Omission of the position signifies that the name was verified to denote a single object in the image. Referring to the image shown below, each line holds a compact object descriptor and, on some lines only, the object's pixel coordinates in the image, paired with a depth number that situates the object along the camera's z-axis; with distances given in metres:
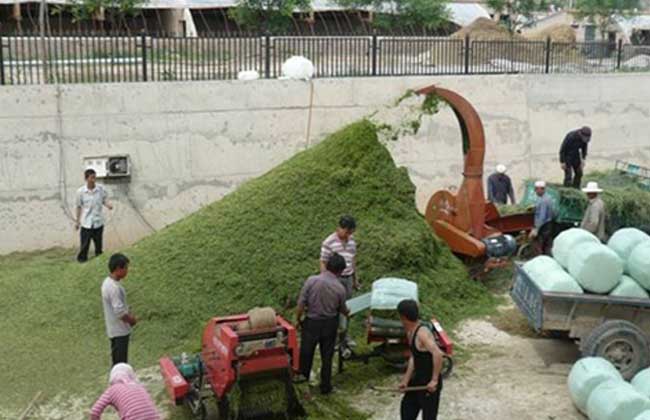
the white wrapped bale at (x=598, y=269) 7.54
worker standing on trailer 12.34
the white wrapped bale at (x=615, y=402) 6.15
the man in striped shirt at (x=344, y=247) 7.81
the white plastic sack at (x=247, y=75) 13.14
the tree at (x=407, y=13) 27.83
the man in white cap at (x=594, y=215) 9.79
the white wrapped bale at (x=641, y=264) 7.60
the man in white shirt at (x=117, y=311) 6.56
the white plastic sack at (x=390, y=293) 7.62
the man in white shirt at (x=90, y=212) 10.74
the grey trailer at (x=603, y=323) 7.41
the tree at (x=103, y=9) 22.39
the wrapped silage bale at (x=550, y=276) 7.52
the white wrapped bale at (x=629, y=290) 7.57
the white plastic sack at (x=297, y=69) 13.33
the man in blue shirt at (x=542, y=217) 10.46
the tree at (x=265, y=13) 23.98
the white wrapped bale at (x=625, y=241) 7.92
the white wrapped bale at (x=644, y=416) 5.67
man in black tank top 5.83
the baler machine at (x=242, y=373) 6.18
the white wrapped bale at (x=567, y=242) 7.95
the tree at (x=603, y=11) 30.95
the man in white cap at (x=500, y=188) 13.03
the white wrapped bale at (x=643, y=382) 6.58
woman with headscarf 5.03
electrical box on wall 12.06
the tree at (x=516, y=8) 30.75
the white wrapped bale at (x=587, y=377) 6.71
